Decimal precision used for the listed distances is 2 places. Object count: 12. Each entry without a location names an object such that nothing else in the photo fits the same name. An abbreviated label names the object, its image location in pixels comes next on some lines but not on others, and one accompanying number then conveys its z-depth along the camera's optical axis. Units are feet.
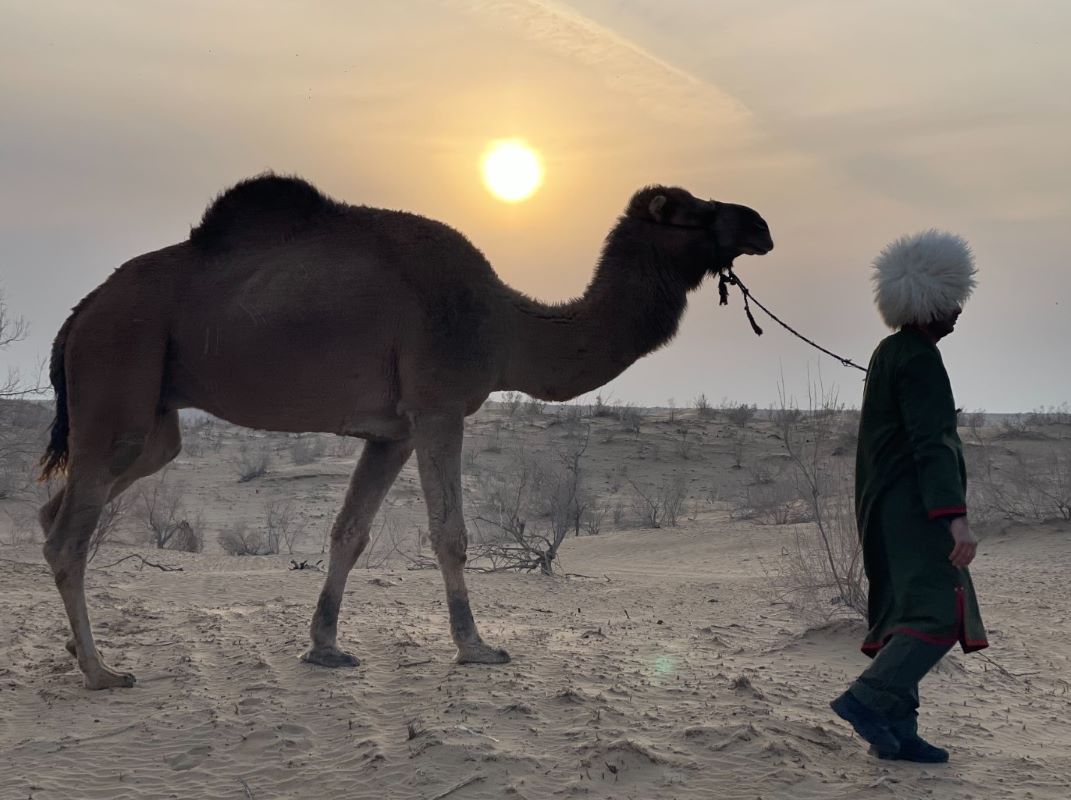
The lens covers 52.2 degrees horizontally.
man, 15.76
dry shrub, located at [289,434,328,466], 99.66
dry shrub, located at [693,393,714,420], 143.56
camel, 21.98
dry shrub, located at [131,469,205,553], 59.26
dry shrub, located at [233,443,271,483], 89.71
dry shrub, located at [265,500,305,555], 61.54
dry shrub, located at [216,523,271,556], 57.21
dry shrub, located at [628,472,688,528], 70.13
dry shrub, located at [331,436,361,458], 108.68
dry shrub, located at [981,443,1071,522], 58.13
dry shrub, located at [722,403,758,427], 130.74
